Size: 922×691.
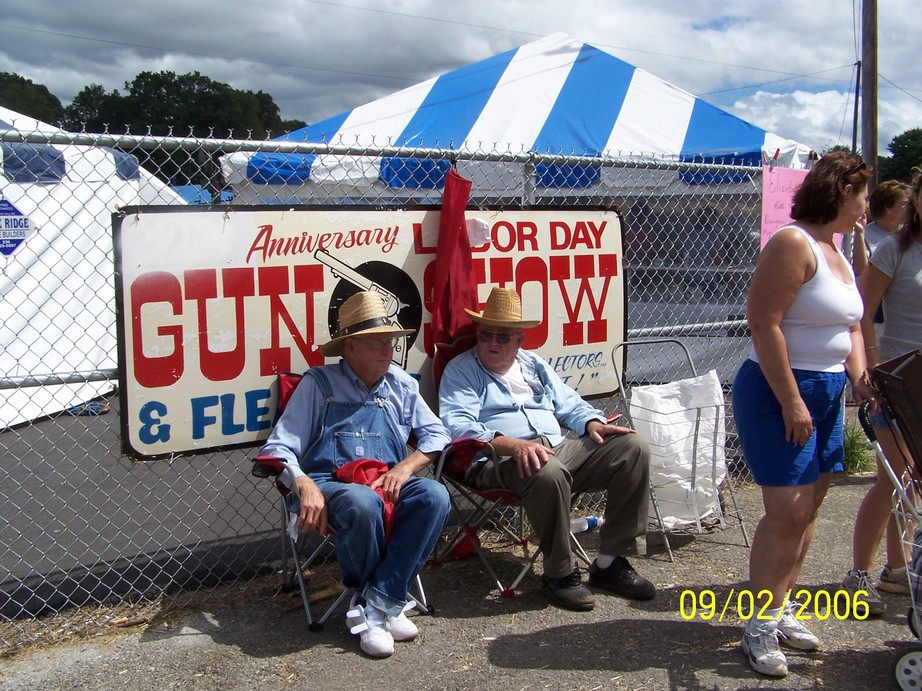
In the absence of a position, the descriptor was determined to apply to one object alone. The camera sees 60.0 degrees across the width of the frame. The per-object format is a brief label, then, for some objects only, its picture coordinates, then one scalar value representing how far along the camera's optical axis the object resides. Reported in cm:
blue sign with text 680
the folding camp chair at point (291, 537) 312
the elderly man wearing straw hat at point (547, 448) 336
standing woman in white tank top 270
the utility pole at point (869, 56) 1268
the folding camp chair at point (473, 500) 342
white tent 661
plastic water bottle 433
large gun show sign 324
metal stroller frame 257
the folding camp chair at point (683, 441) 409
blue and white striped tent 707
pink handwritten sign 534
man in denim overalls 301
